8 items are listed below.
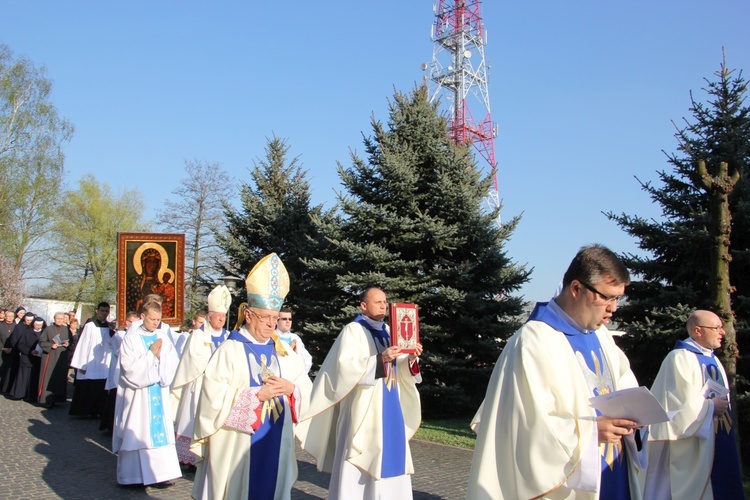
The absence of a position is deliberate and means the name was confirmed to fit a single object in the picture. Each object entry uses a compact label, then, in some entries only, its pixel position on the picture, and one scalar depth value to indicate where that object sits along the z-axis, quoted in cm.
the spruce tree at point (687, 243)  1048
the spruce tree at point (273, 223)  2055
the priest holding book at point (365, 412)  626
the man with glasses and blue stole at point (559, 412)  301
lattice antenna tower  2814
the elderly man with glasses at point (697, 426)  625
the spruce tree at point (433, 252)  1427
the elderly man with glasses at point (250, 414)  533
